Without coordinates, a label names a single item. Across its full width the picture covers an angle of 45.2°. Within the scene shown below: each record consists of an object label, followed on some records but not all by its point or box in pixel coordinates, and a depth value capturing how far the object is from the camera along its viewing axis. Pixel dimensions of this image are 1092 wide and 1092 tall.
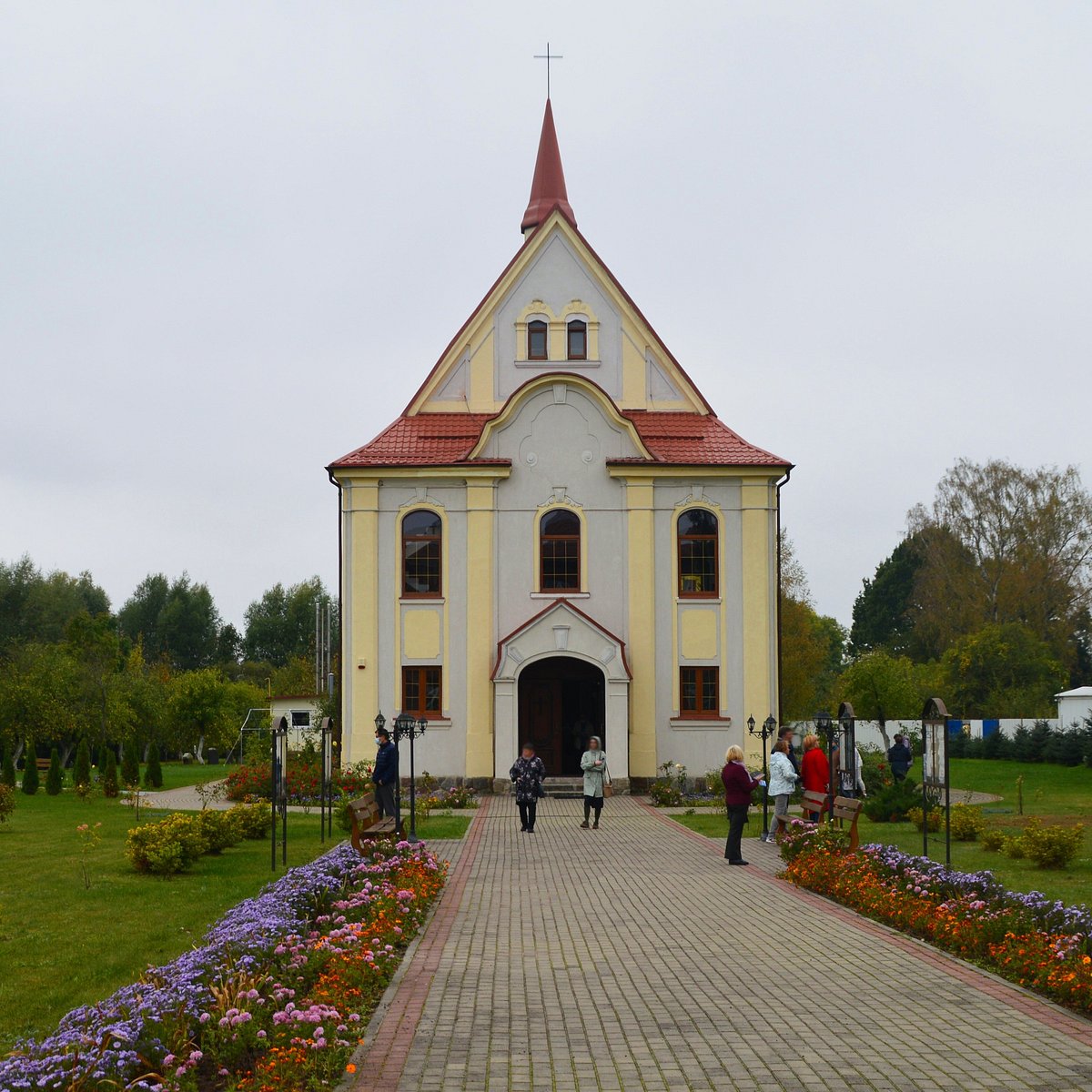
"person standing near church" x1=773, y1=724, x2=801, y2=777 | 19.94
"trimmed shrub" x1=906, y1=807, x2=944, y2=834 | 19.83
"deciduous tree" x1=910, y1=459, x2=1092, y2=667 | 59.44
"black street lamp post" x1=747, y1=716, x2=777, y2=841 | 20.83
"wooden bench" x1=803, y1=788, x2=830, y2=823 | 17.83
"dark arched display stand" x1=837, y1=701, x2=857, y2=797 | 19.06
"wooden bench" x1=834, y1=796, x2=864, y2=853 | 15.76
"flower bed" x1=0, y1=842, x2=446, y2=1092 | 6.55
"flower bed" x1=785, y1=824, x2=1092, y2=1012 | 9.21
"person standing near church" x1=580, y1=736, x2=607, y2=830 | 21.72
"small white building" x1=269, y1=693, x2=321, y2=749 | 48.62
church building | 30.19
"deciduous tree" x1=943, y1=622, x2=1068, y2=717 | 55.81
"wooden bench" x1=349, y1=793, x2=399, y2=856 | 15.90
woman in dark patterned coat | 21.08
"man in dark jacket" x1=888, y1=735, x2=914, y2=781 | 29.73
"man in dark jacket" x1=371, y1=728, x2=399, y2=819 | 19.95
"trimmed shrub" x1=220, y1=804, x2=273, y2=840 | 19.38
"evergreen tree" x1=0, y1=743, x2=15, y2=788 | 32.47
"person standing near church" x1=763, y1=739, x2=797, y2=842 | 18.94
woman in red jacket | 19.20
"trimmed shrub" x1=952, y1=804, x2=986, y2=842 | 19.73
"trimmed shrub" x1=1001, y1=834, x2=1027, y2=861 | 16.97
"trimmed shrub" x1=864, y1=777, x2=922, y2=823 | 22.45
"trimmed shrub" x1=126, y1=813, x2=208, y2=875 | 16.03
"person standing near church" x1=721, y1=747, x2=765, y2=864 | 17.02
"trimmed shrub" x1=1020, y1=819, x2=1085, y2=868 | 16.33
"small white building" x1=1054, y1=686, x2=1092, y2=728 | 46.87
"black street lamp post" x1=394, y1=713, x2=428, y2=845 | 19.42
